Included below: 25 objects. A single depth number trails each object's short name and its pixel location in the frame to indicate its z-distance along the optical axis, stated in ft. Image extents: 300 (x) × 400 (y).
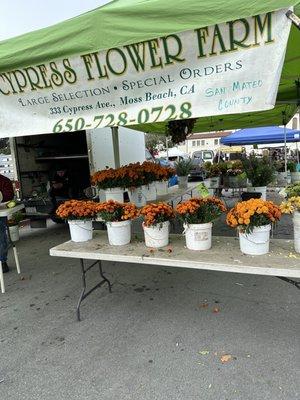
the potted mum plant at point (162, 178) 15.21
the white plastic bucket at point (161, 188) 16.44
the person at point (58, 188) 22.30
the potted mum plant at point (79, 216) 10.52
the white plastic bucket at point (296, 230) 8.07
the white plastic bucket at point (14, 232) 20.31
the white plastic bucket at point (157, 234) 9.59
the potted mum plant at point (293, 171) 24.11
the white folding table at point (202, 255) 7.68
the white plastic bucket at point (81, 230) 10.65
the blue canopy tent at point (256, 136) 44.16
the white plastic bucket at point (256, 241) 8.19
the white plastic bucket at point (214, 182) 24.20
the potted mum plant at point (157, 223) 9.49
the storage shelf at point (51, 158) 23.91
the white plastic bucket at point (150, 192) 14.48
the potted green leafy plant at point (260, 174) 18.16
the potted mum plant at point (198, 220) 9.01
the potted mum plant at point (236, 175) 22.49
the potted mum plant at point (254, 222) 8.08
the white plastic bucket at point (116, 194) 13.00
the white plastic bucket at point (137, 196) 13.56
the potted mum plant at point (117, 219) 10.05
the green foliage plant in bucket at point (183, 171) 20.79
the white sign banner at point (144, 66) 6.92
